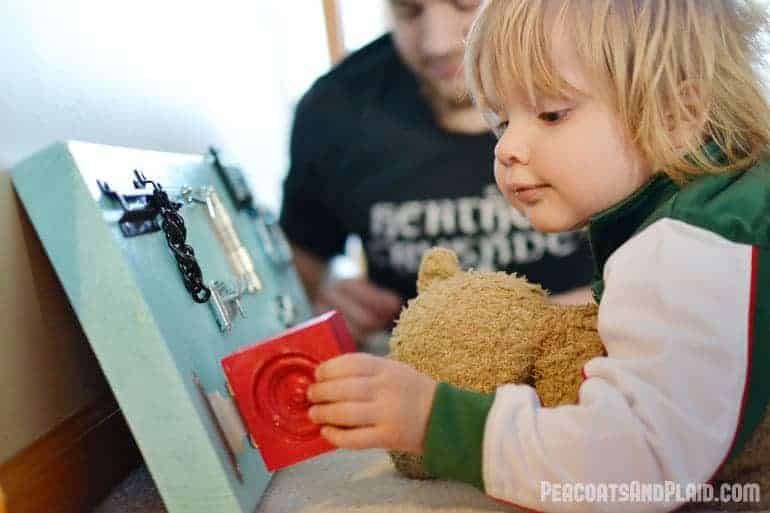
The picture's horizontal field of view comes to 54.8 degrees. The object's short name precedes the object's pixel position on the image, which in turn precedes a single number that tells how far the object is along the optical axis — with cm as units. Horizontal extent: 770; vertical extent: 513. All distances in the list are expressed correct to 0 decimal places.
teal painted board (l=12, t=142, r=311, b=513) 58
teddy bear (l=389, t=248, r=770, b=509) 62
